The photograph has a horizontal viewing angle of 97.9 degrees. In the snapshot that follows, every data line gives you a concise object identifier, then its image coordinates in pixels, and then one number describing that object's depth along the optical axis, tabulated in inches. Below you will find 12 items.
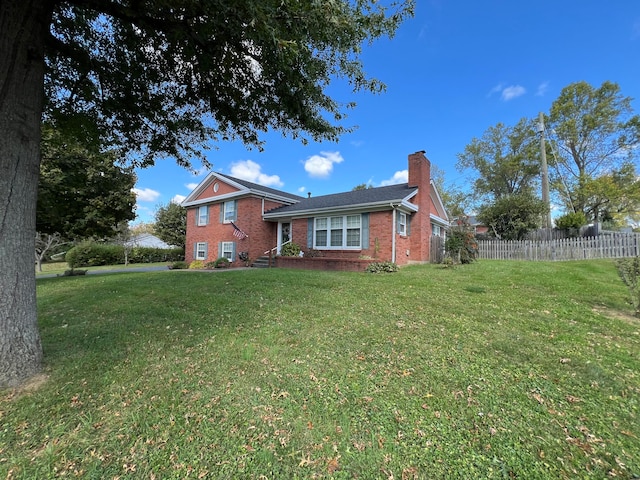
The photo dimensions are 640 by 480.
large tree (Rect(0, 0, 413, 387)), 122.1
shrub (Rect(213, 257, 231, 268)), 660.7
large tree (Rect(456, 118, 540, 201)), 1115.9
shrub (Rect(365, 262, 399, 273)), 429.4
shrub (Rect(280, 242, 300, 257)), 596.1
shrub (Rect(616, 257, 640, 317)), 200.9
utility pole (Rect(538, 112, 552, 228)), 697.6
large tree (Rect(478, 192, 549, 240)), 698.2
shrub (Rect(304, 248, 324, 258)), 578.3
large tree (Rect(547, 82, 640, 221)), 953.5
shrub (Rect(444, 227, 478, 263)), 501.7
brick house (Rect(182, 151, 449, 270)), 517.0
